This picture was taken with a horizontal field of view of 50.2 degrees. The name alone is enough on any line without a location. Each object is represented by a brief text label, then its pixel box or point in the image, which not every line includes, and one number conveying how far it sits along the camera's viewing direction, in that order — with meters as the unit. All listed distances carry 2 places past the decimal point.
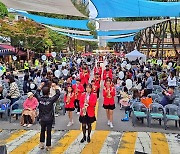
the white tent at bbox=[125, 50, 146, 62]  18.68
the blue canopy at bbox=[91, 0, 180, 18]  6.42
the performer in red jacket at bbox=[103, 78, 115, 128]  6.18
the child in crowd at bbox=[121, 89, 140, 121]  6.96
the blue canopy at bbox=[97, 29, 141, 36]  15.06
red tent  21.44
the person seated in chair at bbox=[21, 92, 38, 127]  6.35
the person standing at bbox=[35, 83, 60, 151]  4.65
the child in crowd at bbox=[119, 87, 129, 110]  7.33
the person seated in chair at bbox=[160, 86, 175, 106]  6.76
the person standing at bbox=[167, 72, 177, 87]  8.82
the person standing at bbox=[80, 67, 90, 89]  9.34
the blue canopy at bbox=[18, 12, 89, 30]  10.87
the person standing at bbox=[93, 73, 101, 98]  8.84
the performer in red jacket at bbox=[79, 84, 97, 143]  5.04
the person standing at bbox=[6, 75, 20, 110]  7.29
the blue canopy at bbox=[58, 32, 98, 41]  18.64
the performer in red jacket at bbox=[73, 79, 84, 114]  7.08
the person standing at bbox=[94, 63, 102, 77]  11.40
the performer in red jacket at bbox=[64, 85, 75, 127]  6.24
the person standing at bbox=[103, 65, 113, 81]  10.11
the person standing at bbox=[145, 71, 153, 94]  8.49
